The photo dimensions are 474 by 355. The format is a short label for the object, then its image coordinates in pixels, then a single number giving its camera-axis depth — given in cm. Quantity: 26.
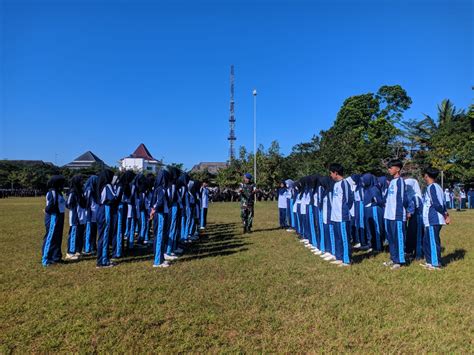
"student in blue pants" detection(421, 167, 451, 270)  674
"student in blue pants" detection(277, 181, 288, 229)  1350
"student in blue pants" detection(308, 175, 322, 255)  928
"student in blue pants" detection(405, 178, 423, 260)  756
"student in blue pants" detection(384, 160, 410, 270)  689
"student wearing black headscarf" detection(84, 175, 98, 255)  828
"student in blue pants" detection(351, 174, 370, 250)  941
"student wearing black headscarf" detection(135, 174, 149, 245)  1015
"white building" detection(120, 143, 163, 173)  6795
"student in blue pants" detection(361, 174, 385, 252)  876
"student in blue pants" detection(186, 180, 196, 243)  1088
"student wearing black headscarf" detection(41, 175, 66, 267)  732
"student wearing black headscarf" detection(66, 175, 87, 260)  827
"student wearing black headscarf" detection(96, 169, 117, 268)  714
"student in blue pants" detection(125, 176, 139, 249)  964
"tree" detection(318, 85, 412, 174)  3803
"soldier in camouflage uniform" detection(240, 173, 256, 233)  1205
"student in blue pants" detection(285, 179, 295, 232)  1307
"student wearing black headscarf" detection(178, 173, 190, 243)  940
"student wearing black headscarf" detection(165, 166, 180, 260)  763
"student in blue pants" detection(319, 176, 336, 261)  777
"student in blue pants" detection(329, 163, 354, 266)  718
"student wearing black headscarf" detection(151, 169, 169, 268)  720
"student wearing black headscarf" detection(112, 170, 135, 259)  788
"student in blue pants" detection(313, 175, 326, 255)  853
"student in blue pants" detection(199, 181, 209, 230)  1389
